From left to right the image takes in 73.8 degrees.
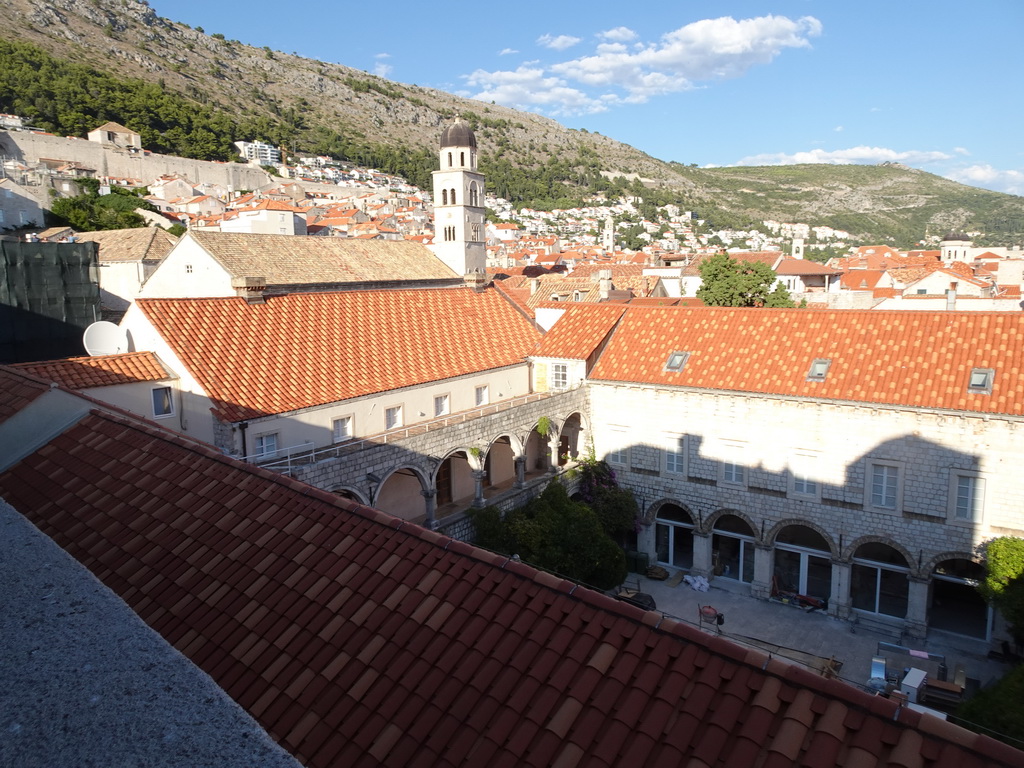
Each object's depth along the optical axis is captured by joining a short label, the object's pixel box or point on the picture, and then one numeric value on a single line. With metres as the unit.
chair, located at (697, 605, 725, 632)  20.80
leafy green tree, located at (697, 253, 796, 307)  39.00
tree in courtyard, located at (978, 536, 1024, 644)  17.53
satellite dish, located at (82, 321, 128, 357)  19.39
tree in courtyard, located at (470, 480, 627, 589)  19.70
